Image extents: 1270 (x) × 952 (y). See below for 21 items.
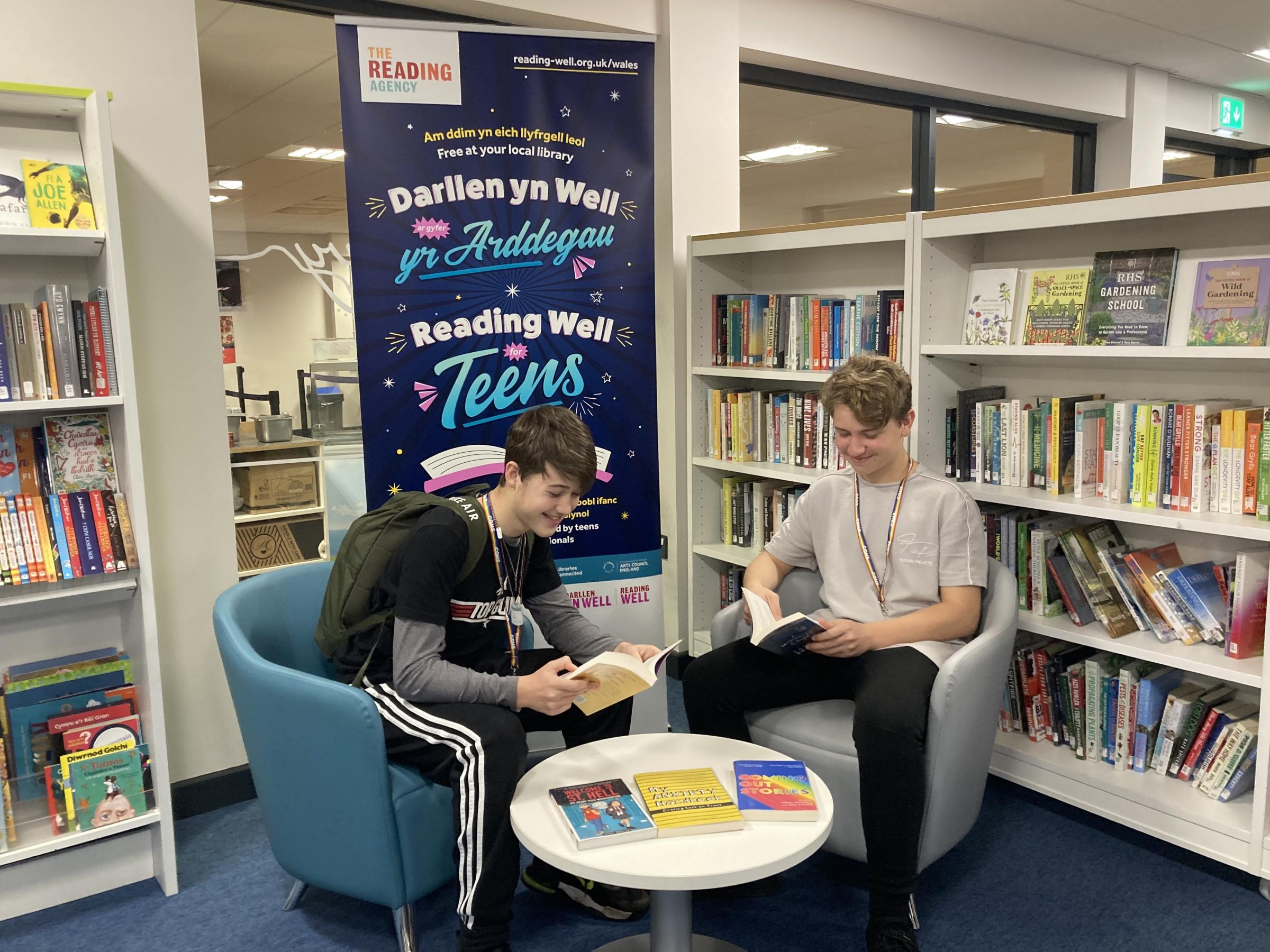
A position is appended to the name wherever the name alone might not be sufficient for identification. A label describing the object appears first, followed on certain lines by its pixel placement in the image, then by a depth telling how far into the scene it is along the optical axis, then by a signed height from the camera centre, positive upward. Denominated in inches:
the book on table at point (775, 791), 68.1 -32.4
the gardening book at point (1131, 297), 95.6 +4.4
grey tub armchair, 83.0 -35.5
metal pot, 119.2 -8.0
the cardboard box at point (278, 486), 117.9 -15.2
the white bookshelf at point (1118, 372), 88.9 -3.3
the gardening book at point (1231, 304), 88.0 +3.2
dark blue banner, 110.8 +11.5
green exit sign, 241.3 +56.5
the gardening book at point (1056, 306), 103.0 +4.0
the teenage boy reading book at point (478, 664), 74.2 -25.3
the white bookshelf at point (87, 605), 88.5 -23.9
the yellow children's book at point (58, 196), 87.6 +16.0
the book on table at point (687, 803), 66.4 -32.1
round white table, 62.0 -33.0
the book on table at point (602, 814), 65.3 -32.1
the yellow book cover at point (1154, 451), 96.5 -11.1
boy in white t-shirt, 90.3 -22.5
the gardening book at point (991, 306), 108.7 +4.4
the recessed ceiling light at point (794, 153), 214.6 +45.5
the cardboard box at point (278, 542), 118.9 -22.3
